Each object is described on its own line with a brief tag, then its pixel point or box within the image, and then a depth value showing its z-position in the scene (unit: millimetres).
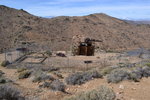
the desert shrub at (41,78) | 15609
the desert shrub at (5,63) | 28156
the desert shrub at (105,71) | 18598
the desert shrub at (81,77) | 15109
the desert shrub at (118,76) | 14234
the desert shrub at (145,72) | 16155
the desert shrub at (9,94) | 8234
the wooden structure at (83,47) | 39438
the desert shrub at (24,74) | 17891
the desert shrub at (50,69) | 24152
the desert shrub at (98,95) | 8125
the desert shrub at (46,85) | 12930
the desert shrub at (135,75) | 14523
